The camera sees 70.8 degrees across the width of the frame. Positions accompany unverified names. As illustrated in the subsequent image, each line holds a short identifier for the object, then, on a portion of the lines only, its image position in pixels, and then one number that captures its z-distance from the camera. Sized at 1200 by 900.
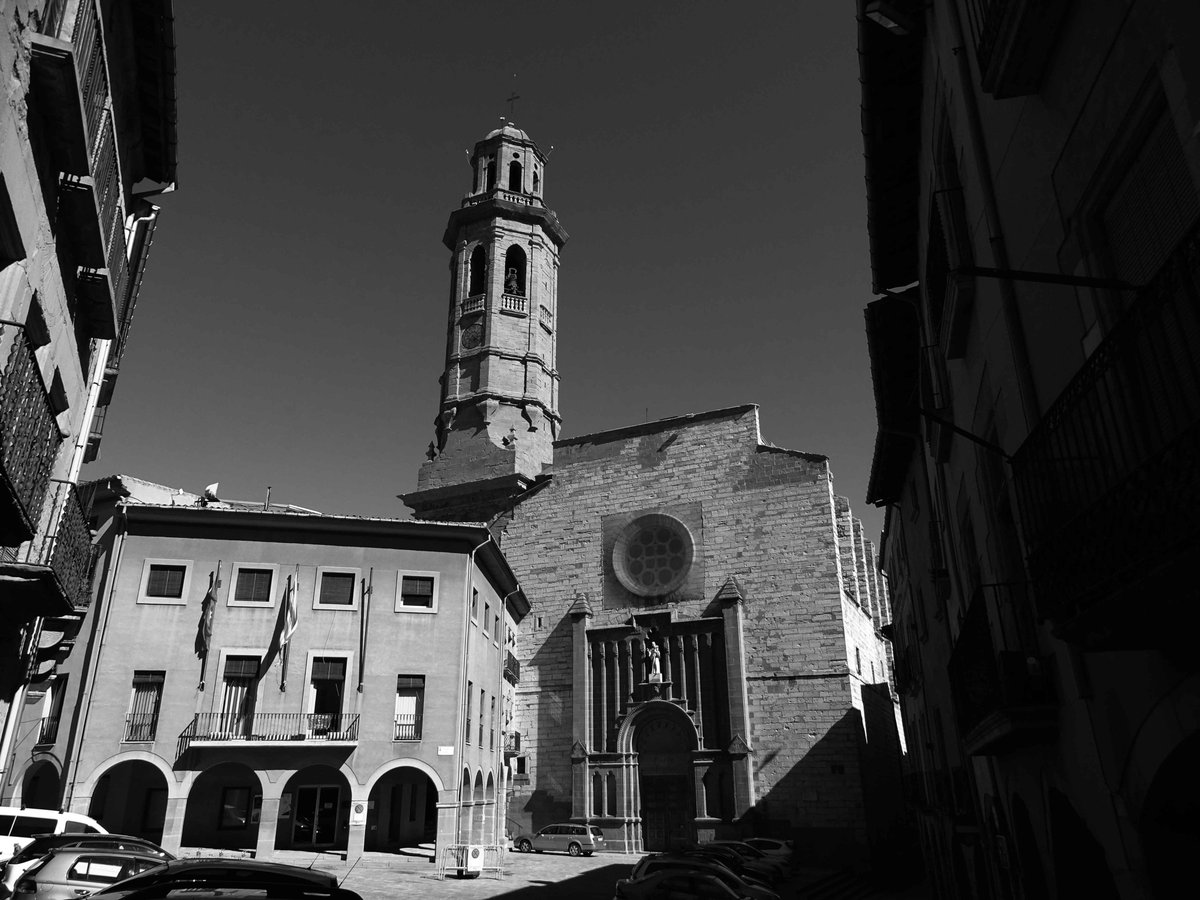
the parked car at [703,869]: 16.08
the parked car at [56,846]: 11.79
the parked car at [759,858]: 22.66
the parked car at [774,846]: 26.08
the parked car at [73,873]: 10.34
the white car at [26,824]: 13.73
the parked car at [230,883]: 4.69
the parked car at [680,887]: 15.44
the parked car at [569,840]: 29.00
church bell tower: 40.03
